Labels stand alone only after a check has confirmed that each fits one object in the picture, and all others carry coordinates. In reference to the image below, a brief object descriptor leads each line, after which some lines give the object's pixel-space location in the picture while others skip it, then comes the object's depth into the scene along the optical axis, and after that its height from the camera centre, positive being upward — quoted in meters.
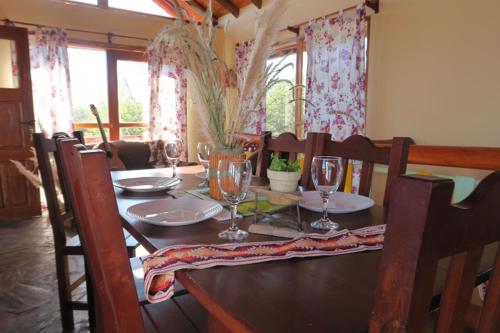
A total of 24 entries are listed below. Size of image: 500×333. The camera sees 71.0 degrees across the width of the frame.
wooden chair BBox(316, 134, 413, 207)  1.26 -0.11
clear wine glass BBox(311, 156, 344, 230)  0.96 -0.14
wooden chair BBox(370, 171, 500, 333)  0.30 -0.11
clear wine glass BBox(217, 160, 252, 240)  0.86 -0.15
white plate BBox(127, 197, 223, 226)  0.93 -0.27
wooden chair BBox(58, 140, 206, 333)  0.57 -0.21
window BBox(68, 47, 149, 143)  4.45 +0.31
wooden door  3.62 -0.05
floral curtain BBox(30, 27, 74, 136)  3.99 +0.38
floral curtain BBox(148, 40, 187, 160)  4.77 +0.24
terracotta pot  1.24 -0.14
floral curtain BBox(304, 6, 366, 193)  3.11 +0.46
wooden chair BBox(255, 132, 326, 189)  1.63 -0.13
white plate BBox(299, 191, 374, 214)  1.06 -0.25
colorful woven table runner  0.64 -0.27
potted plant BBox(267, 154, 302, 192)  1.15 -0.17
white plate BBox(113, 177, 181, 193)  1.36 -0.28
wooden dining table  0.48 -0.27
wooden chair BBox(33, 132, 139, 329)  1.45 -0.58
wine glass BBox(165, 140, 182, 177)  1.60 -0.15
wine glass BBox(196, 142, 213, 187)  1.48 -0.15
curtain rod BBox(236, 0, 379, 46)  3.01 +1.05
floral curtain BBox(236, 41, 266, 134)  4.49 +0.16
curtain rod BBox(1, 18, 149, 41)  3.80 +1.00
